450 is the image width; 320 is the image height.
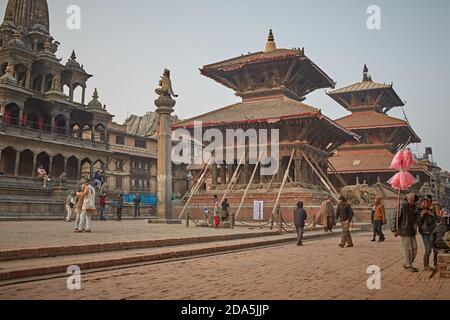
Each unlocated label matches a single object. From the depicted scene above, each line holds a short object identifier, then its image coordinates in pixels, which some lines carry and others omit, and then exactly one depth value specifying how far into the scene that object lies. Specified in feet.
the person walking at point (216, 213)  66.79
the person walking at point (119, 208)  87.50
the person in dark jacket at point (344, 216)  46.09
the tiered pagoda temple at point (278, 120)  94.58
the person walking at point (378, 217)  55.21
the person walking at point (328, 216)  57.82
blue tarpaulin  155.29
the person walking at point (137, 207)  101.53
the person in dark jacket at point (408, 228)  27.86
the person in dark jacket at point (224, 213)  70.14
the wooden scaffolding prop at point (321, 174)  97.14
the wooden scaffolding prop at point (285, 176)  82.84
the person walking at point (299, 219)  48.14
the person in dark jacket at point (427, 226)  28.53
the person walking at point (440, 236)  26.78
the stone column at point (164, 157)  72.95
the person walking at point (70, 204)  73.87
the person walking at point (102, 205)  84.74
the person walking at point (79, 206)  48.19
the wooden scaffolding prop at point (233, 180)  97.19
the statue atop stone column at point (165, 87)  75.20
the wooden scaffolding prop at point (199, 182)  99.35
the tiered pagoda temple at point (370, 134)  141.79
